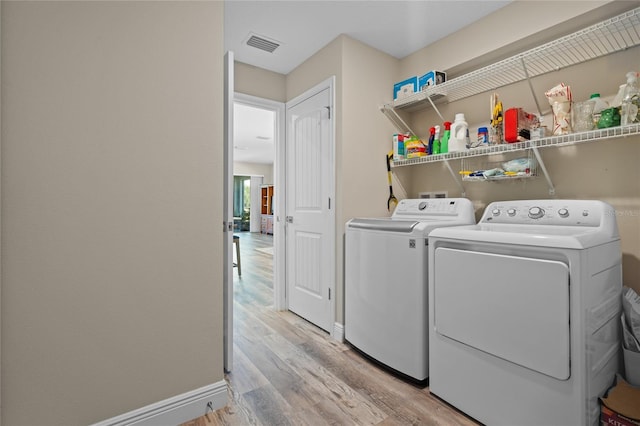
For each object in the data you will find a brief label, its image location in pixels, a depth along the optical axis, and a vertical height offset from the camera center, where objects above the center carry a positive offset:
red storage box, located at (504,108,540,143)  1.76 +0.49
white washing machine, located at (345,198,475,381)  1.72 -0.45
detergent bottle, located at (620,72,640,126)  1.41 +0.50
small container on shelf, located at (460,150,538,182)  1.88 +0.29
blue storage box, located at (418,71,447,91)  2.25 +0.98
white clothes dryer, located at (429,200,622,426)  1.16 -0.45
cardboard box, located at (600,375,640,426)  1.13 -0.74
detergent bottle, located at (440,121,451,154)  2.22 +0.52
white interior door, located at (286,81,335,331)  2.50 +0.02
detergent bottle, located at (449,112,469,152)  2.11 +0.52
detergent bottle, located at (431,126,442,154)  2.28 +0.49
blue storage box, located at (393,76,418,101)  2.40 +0.98
